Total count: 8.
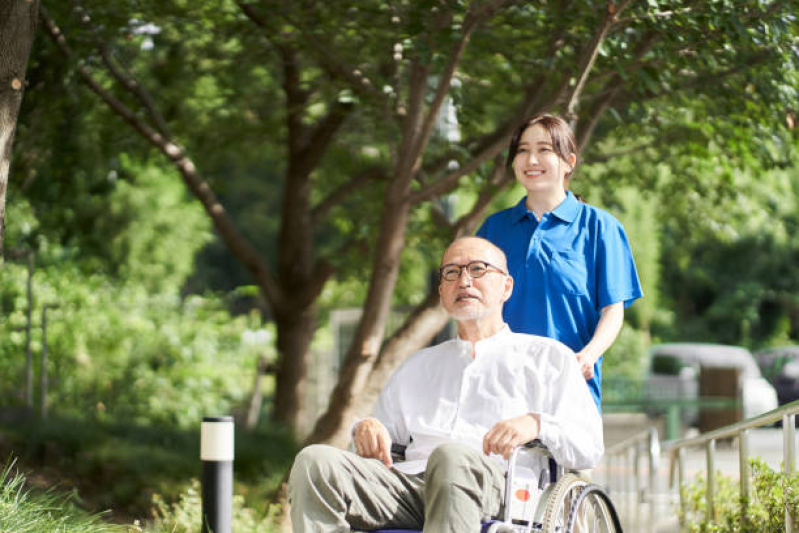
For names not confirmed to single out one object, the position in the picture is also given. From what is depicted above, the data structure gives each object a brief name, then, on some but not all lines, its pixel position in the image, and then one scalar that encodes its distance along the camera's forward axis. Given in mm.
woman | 4059
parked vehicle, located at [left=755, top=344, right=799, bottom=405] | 19047
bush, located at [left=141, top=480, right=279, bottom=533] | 5985
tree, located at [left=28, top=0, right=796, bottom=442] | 6105
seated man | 3414
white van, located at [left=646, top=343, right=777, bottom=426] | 17531
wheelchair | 3439
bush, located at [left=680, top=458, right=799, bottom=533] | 4621
